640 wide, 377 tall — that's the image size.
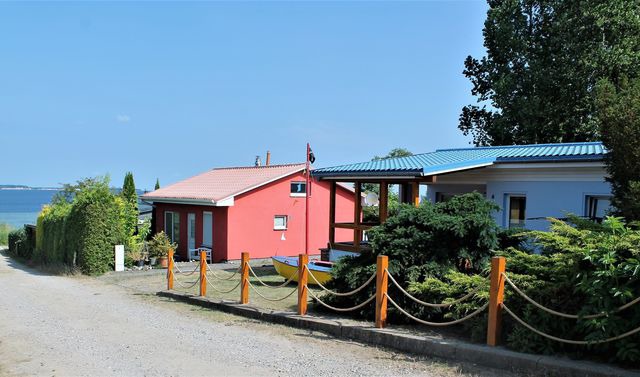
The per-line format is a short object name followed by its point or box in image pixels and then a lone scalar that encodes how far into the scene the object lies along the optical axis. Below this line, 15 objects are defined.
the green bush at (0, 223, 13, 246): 41.50
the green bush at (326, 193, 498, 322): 8.78
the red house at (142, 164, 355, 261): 23.34
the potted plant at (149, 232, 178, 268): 21.92
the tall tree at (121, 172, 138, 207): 27.29
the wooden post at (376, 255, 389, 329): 8.36
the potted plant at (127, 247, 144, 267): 20.88
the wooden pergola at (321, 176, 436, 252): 14.23
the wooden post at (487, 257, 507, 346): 6.96
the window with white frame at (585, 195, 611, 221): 12.21
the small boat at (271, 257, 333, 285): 13.28
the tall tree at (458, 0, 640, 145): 22.05
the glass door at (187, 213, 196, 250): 25.46
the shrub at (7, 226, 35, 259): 28.23
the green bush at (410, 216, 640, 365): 5.79
